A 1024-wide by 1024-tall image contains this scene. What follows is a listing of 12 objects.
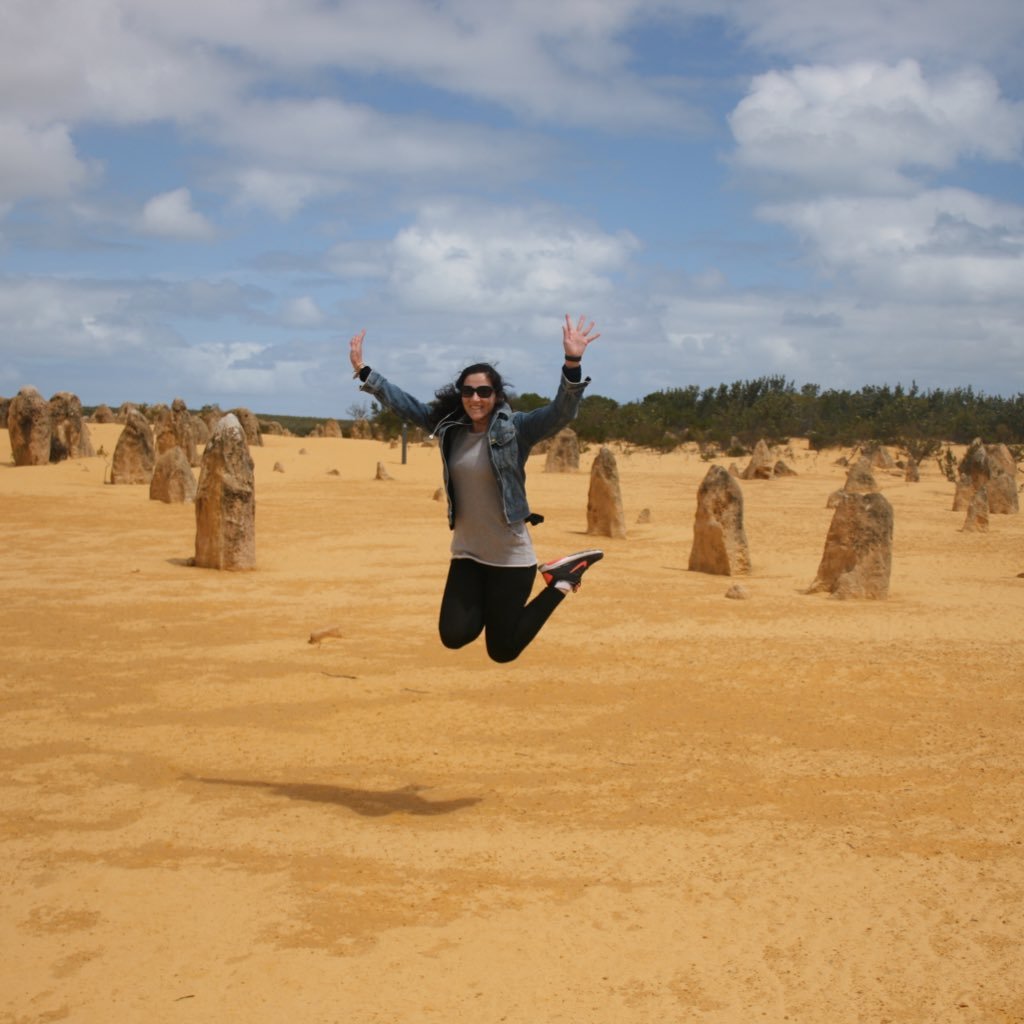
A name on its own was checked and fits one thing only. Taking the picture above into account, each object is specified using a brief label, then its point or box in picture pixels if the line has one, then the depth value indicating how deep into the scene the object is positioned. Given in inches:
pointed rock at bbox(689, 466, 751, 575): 551.5
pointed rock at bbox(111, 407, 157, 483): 984.3
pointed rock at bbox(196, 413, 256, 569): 535.8
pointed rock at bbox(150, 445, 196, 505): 840.3
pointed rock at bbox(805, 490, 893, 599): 483.8
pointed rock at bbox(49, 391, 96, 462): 1143.6
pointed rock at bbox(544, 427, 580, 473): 1307.8
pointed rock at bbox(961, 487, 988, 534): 735.7
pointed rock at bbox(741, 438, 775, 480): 1212.5
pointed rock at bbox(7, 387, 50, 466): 1103.0
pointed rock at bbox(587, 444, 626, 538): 689.6
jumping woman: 226.1
